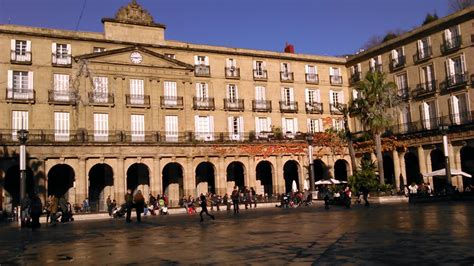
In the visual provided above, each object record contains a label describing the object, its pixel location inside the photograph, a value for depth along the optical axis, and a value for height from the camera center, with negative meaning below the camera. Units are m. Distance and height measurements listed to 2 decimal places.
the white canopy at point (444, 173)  37.94 -0.03
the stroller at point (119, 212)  32.97 -1.54
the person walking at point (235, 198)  29.27 -0.89
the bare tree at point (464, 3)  59.37 +20.06
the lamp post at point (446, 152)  35.25 +1.44
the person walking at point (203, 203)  24.04 -0.90
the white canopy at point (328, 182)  43.44 -0.34
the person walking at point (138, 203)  24.53 -0.76
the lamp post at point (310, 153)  37.62 +1.97
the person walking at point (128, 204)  24.43 -0.79
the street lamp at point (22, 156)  26.98 +2.04
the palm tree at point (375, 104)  41.38 +5.93
